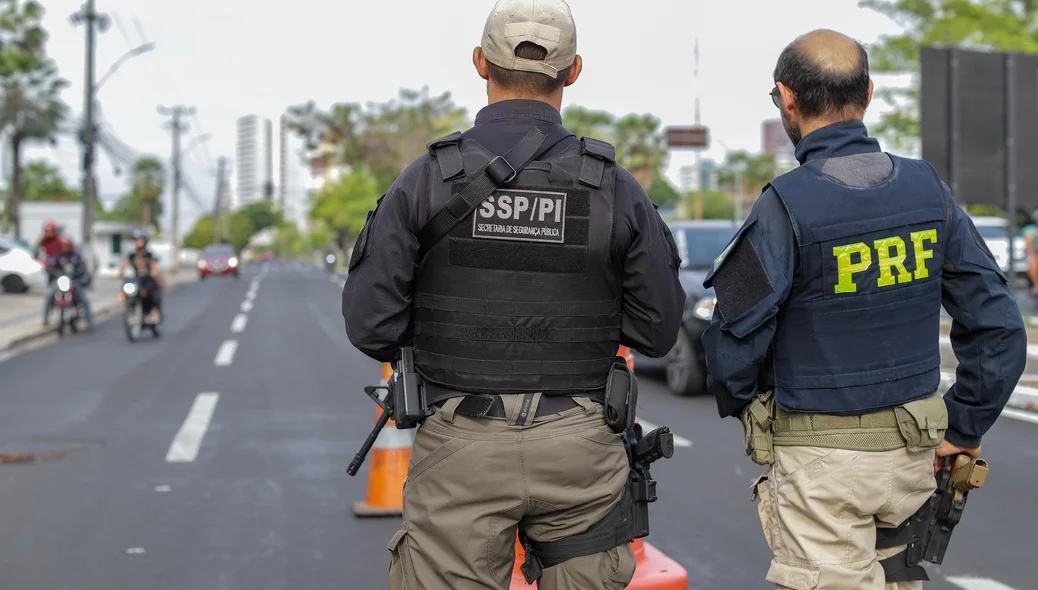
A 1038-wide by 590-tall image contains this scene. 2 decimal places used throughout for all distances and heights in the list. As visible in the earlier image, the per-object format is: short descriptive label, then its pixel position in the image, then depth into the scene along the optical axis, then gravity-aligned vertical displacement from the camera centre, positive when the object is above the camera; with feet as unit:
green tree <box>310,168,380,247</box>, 292.79 +28.90
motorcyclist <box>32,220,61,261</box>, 61.72 +3.54
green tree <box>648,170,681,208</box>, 390.62 +44.19
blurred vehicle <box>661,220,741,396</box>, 32.30 -0.33
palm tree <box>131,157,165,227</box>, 340.76 +41.93
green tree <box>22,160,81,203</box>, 313.94 +35.49
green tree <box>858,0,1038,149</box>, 104.58 +28.00
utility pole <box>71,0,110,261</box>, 104.78 +18.77
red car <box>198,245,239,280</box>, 163.84 +6.03
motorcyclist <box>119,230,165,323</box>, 53.67 +1.73
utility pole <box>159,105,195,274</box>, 195.63 +30.62
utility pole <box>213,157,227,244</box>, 334.44 +39.89
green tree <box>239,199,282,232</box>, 539.29 +44.40
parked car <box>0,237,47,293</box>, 95.91 +2.82
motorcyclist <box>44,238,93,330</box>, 56.54 +1.61
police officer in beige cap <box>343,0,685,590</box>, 7.82 -0.10
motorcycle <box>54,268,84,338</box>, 57.21 -0.08
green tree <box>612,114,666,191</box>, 274.16 +42.46
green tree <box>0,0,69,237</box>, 168.76 +36.41
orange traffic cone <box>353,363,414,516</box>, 18.85 -3.04
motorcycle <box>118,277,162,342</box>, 53.67 -0.46
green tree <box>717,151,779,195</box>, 330.34 +43.48
